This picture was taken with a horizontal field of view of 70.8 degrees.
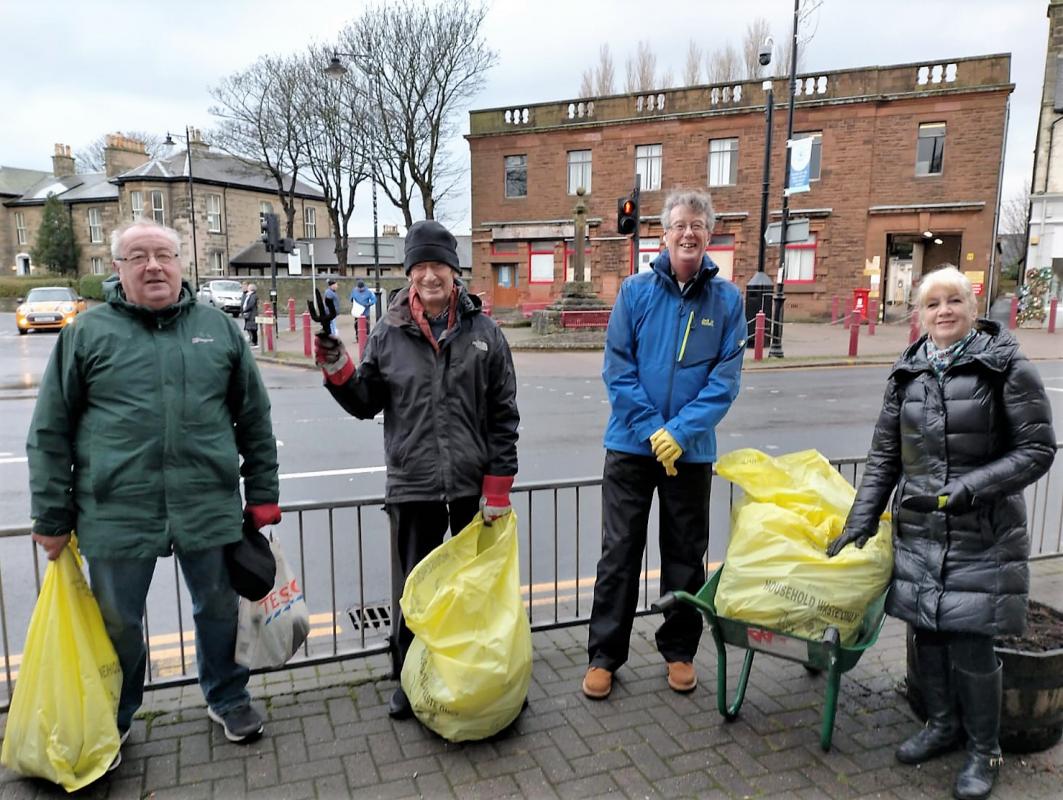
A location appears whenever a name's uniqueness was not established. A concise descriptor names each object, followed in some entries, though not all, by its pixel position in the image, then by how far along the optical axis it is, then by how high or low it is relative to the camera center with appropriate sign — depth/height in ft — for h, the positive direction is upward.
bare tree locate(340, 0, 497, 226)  106.11 +29.66
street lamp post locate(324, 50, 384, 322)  72.13 +20.46
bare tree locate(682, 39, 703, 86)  159.22 +45.13
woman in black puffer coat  8.04 -2.31
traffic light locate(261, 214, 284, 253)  66.39 +4.25
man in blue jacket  10.25 -1.65
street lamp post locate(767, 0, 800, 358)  52.54 -0.06
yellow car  77.79 -3.28
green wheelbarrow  8.62 -4.22
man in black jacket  9.70 -1.53
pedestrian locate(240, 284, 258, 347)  67.10 -2.83
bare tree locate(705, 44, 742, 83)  153.79 +44.41
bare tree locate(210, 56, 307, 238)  119.03 +25.64
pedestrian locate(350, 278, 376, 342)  72.18 -1.83
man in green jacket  8.18 -1.77
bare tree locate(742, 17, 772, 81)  146.20 +46.18
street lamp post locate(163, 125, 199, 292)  134.97 +6.09
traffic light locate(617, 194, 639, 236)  51.44 +4.69
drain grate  13.24 -6.05
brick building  82.43 +13.63
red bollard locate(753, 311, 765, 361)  54.29 -3.90
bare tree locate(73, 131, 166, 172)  193.67 +31.89
